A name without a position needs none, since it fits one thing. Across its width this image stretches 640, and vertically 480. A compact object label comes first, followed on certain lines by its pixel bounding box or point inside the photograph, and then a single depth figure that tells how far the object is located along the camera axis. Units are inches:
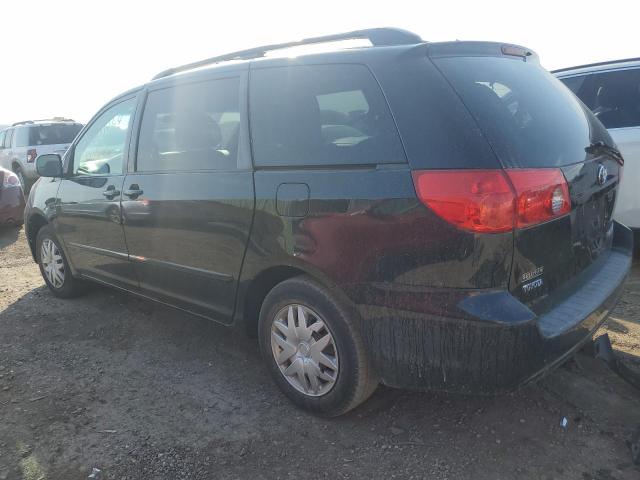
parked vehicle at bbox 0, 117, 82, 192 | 516.1
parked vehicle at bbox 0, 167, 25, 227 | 309.9
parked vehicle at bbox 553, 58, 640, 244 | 186.5
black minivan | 82.2
